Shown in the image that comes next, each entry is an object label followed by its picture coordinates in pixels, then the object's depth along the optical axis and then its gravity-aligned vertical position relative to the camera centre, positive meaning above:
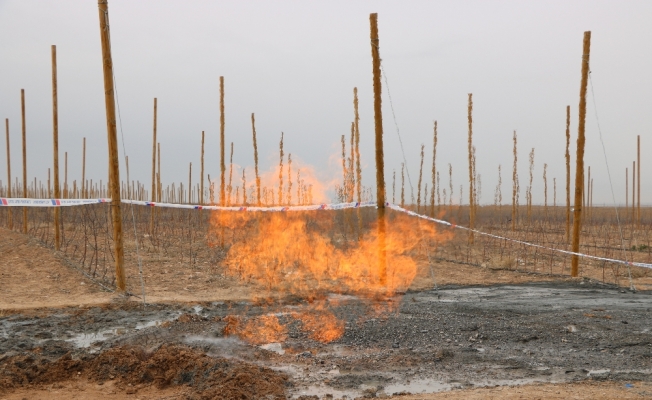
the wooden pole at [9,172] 25.39 +1.09
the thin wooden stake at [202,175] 28.27 +0.98
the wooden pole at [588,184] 50.28 +0.58
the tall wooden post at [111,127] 12.62 +1.63
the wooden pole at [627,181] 49.38 +0.85
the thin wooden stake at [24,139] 22.38 +2.38
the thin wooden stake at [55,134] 17.50 +2.07
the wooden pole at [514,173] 36.00 +1.20
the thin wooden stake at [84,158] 36.44 +2.48
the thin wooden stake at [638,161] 38.34 +2.08
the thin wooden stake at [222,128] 21.77 +2.67
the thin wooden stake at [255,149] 26.67 +2.26
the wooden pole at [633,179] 42.23 +0.86
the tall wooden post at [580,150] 15.79 +1.22
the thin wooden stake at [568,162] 26.71 +1.54
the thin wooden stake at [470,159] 26.09 +1.61
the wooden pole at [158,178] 30.85 +0.99
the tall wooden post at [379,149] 14.03 +1.18
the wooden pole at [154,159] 26.89 +1.76
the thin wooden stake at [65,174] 38.51 +1.48
